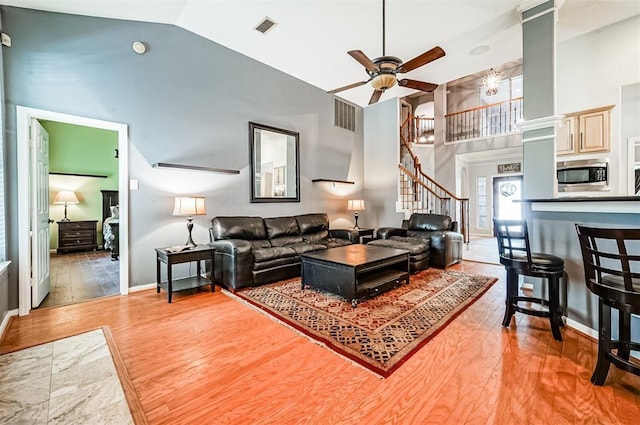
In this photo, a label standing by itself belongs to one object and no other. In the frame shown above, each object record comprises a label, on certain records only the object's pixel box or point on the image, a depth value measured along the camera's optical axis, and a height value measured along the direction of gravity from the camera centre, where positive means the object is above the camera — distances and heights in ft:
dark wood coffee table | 9.82 -2.40
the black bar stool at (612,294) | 5.09 -1.64
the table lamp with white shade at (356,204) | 19.45 +0.36
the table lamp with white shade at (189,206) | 11.66 +0.17
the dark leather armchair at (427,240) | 14.57 -1.78
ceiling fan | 9.25 +5.02
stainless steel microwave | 13.11 +1.60
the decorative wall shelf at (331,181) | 19.01 +2.03
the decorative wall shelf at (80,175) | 21.56 +2.91
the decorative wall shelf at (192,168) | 12.22 +2.00
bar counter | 6.70 -0.60
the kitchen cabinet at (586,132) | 13.14 +3.76
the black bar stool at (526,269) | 7.49 -1.68
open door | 9.84 -0.20
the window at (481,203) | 30.07 +0.59
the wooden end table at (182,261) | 10.69 -2.03
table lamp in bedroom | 21.29 +0.91
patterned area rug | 6.98 -3.45
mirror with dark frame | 15.78 +2.79
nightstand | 20.89 -1.96
